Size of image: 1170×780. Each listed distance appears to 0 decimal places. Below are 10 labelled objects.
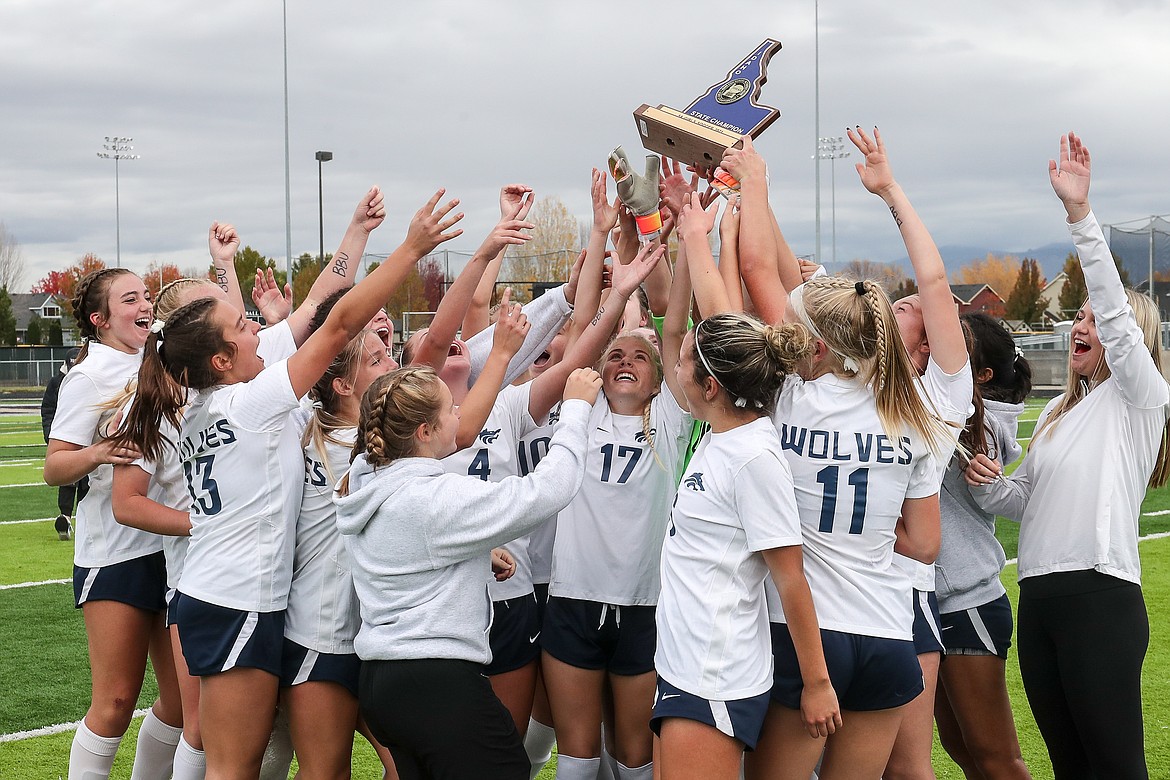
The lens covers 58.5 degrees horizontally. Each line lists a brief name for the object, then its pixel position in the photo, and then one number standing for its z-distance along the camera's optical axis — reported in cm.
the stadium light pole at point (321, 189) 4147
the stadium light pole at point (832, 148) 5768
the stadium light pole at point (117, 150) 5703
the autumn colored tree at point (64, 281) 7161
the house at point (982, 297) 8205
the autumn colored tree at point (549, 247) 4744
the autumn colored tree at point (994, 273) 10181
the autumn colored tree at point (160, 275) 6981
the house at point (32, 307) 9131
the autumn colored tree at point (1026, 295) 6525
